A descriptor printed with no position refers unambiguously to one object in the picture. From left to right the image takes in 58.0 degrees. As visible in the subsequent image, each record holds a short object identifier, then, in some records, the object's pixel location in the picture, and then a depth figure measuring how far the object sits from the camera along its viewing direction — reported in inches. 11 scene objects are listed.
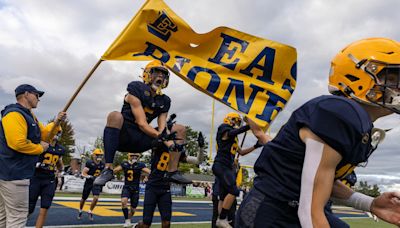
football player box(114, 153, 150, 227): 349.5
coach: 178.5
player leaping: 165.2
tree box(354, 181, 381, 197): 2704.2
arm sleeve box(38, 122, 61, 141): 237.5
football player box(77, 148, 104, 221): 373.4
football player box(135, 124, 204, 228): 205.0
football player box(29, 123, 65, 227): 249.4
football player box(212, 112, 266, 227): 279.1
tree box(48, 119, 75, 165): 2000.7
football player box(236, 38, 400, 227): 59.8
